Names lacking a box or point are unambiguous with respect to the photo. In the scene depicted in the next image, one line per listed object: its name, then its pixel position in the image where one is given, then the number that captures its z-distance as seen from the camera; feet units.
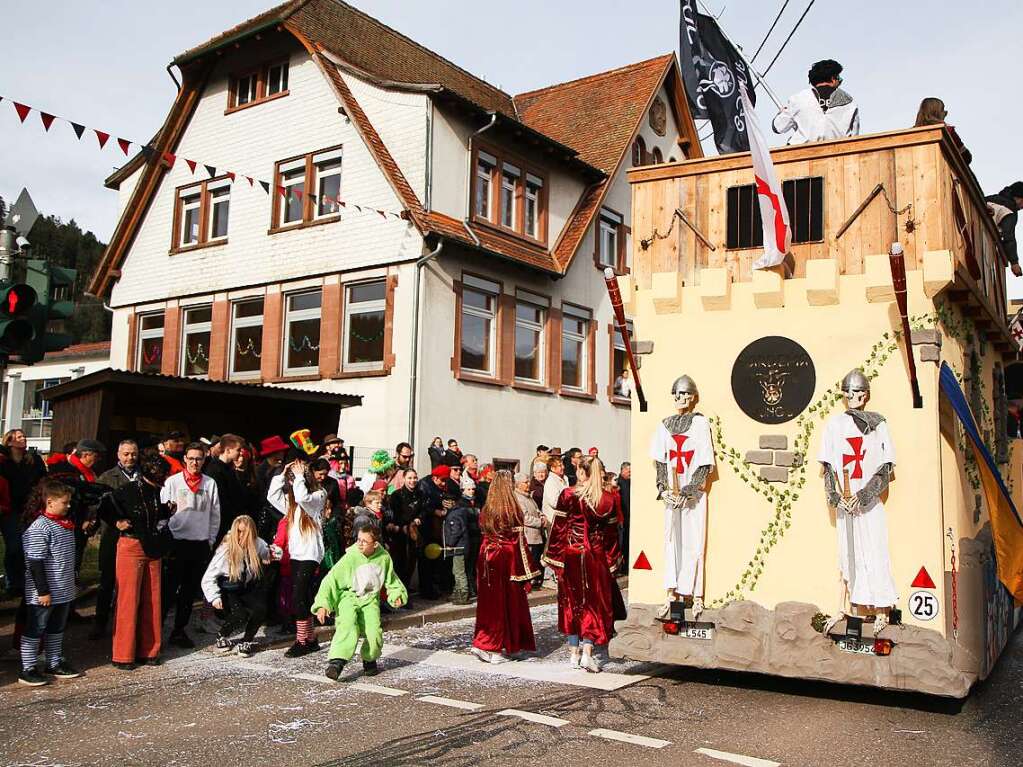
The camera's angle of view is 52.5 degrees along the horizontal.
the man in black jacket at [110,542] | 29.94
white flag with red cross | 25.99
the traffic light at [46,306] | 23.67
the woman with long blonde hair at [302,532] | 31.01
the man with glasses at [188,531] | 30.96
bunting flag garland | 37.86
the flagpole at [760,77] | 32.24
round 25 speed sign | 24.21
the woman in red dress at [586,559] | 29.73
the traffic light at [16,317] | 22.97
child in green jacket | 27.61
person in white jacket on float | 31.42
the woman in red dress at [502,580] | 30.50
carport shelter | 49.14
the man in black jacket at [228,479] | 33.76
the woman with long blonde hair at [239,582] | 29.84
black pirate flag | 37.50
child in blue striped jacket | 26.07
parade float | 24.79
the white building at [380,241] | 63.36
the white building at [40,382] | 130.31
